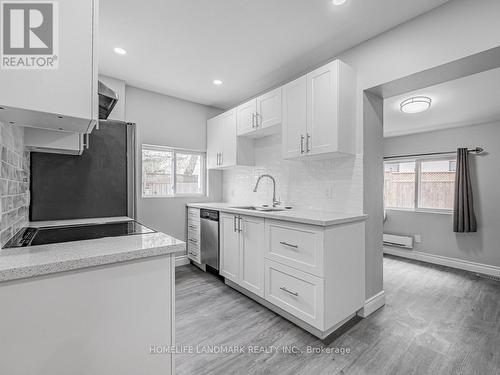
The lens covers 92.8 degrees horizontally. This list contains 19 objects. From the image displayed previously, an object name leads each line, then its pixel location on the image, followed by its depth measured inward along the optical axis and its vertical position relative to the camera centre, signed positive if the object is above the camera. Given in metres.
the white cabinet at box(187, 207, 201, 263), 3.40 -0.68
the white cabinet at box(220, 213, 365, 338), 1.84 -0.70
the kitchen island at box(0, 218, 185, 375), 0.78 -0.44
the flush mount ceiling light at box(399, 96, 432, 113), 2.86 +1.04
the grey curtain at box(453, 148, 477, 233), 3.52 -0.17
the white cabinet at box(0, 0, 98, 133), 0.79 +0.37
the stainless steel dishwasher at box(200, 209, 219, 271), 3.03 -0.65
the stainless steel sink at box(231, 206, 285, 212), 2.91 -0.25
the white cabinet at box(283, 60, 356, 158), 2.12 +0.73
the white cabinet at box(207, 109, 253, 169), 3.38 +0.65
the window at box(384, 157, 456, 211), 3.99 +0.08
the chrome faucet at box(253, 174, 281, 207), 3.11 +0.01
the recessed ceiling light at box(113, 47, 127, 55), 2.41 +1.42
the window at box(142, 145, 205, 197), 3.46 +0.27
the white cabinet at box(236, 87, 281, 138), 2.76 +0.91
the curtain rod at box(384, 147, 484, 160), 3.52 +0.59
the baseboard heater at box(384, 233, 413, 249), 4.19 -0.94
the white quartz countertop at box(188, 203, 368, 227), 1.84 -0.24
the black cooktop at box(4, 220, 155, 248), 1.15 -0.25
